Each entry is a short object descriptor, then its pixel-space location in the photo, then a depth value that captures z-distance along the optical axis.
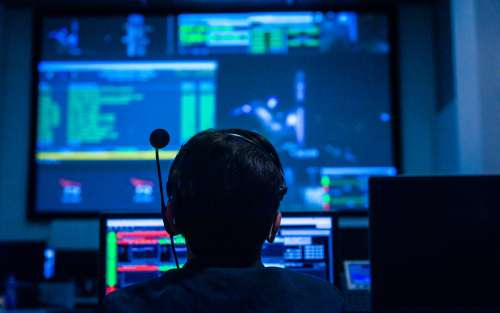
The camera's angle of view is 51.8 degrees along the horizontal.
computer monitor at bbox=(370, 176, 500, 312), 1.21
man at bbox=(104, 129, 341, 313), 0.76
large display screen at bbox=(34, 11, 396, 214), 3.62
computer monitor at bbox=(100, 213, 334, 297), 1.43
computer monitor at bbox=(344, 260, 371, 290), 1.59
